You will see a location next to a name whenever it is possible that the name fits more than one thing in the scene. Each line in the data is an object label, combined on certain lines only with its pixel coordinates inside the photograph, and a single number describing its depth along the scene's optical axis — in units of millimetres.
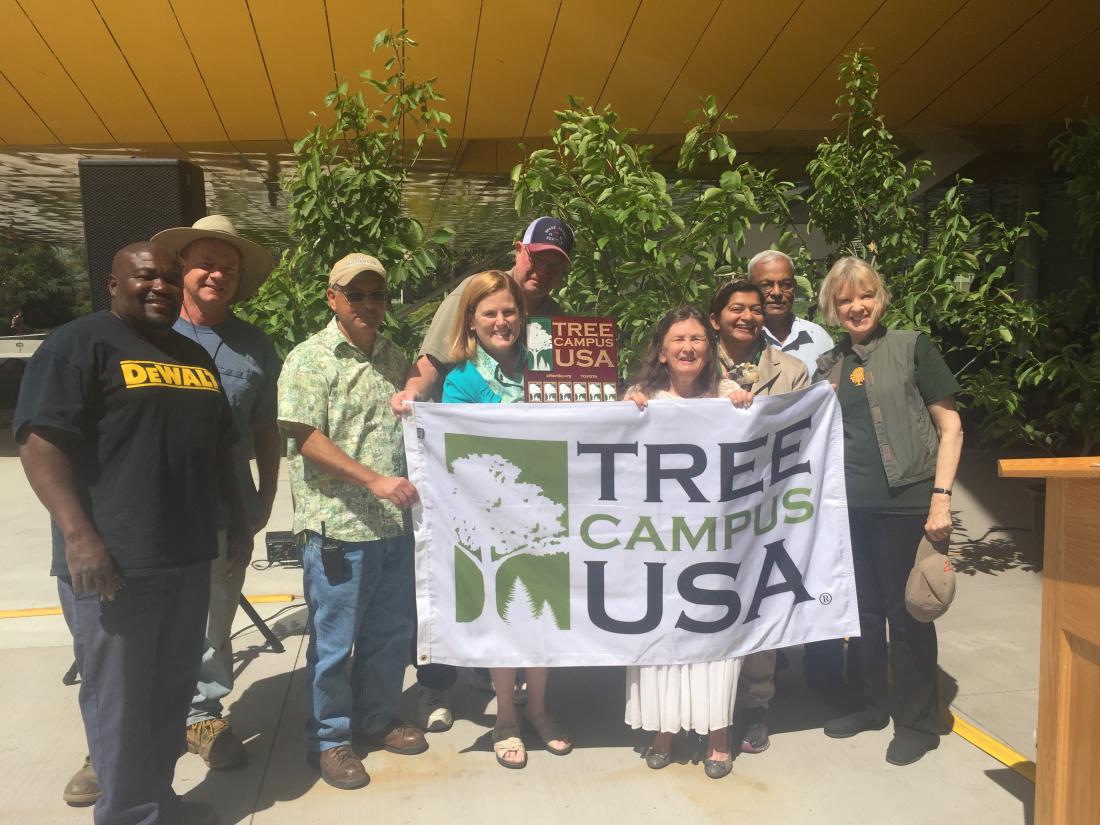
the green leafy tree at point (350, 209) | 4289
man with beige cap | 3238
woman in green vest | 3496
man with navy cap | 3516
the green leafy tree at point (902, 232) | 5117
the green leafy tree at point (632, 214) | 4078
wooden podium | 2412
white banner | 3379
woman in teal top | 3408
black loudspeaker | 4551
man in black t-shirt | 2604
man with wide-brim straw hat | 3479
